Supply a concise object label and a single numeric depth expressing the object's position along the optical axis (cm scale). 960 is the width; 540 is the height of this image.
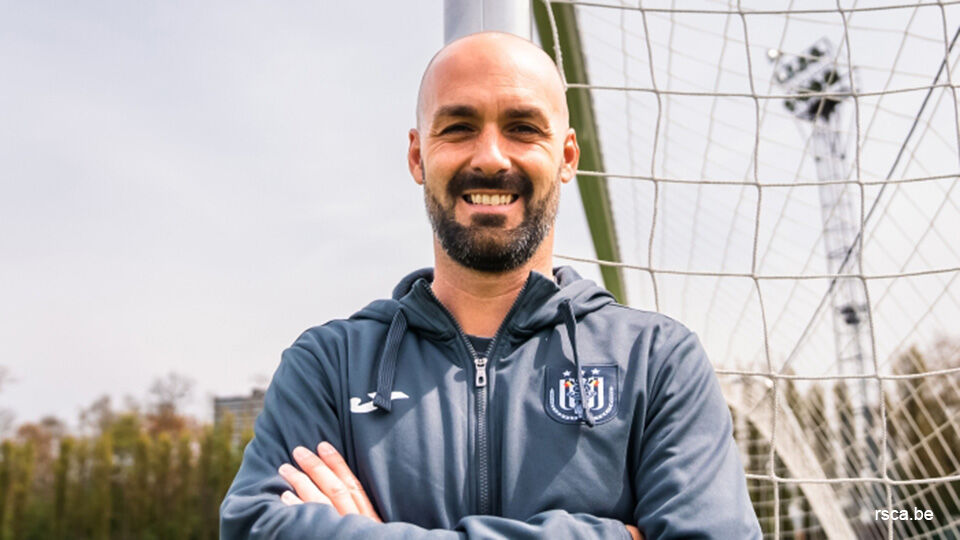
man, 111
